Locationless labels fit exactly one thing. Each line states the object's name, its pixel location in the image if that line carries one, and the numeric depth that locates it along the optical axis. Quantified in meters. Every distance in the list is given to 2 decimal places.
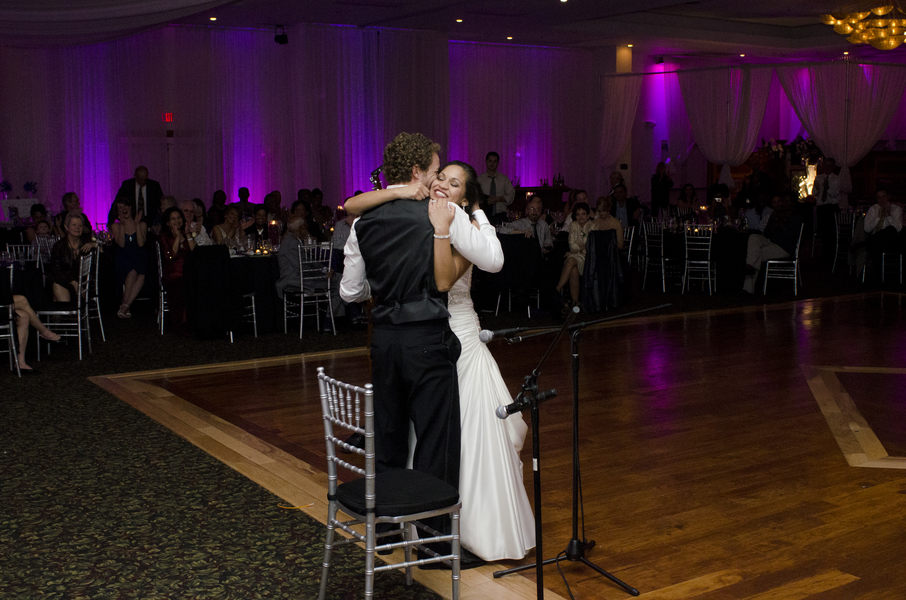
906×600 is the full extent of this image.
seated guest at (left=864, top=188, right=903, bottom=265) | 11.41
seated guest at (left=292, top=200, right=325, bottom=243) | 8.39
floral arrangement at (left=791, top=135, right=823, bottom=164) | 18.77
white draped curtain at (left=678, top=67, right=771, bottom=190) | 15.47
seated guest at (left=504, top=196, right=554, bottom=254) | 9.39
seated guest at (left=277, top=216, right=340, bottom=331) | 8.22
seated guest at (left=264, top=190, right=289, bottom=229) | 11.17
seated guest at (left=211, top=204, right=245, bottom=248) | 8.95
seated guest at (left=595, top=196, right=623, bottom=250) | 9.64
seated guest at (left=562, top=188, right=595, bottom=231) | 10.44
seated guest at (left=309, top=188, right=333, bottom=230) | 10.88
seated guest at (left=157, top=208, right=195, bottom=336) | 8.29
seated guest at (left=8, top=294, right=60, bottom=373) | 6.79
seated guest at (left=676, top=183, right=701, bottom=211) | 13.62
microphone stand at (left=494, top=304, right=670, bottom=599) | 2.51
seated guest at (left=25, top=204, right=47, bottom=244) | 10.11
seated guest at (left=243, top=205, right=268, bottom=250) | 9.42
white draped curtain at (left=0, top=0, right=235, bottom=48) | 8.66
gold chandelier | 10.96
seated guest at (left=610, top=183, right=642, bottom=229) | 13.07
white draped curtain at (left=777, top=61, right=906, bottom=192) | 14.77
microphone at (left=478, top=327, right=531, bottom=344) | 2.43
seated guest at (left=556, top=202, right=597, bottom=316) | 9.43
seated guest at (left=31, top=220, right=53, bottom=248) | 9.53
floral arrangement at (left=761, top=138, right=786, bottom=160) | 19.23
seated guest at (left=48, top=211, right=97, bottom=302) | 7.75
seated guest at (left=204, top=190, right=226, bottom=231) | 11.23
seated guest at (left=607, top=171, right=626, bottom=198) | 14.46
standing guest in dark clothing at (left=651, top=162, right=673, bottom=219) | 16.19
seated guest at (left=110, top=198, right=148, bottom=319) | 9.45
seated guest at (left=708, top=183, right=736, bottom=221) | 11.97
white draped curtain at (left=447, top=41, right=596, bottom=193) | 15.97
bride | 3.19
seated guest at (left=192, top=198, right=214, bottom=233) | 9.58
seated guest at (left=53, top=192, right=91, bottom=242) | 10.12
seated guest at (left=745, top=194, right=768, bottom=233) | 11.32
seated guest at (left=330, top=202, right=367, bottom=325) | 8.52
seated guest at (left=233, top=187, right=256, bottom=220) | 12.08
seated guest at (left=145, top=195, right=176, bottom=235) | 10.43
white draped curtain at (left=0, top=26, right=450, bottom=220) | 13.01
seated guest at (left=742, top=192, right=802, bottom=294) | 10.66
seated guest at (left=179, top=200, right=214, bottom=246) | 8.70
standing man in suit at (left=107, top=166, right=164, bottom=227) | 11.64
